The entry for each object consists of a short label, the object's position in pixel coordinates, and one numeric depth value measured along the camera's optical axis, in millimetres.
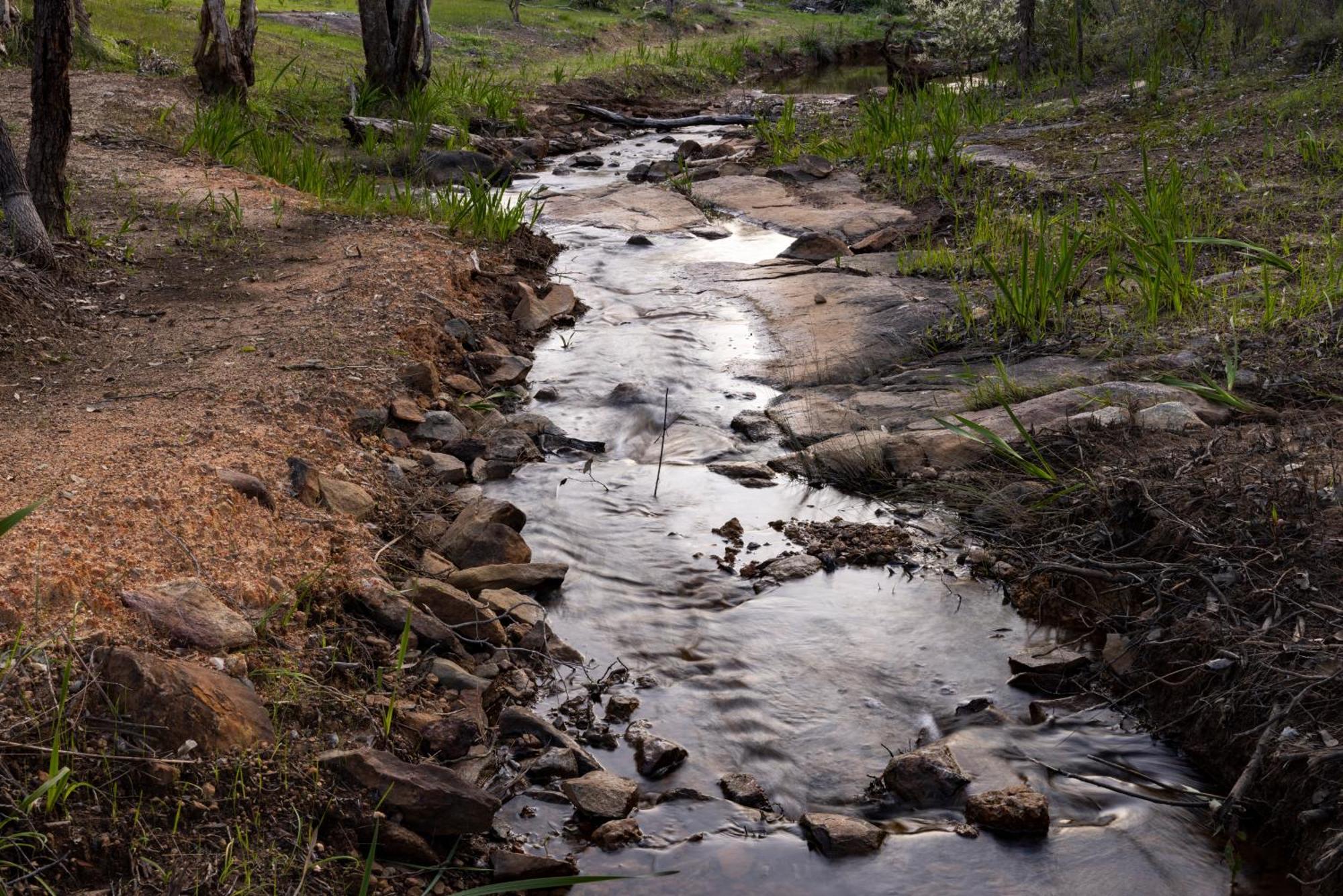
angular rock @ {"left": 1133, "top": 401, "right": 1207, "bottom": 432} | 4309
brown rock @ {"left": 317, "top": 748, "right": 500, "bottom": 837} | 2588
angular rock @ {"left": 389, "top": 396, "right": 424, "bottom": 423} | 5066
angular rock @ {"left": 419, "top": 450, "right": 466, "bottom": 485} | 4770
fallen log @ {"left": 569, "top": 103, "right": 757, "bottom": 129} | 15118
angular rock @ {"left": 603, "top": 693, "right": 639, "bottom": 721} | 3297
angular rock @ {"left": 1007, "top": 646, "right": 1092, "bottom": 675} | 3465
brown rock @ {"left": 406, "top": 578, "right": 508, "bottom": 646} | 3535
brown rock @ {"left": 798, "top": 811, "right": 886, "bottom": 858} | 2760
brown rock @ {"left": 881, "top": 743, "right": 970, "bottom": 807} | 2951
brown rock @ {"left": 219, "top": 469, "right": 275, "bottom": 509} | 3668
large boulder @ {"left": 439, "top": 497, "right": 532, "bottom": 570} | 4027
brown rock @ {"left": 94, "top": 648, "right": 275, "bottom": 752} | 2443
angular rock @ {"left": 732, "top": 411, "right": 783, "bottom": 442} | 5438
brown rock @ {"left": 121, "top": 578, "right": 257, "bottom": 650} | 2811
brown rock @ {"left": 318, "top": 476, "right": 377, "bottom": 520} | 4027
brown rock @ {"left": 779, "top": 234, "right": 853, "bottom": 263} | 8008
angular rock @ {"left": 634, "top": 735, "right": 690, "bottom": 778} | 3049
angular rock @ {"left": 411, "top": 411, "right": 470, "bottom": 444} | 5090
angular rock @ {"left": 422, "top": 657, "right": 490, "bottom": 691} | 3260
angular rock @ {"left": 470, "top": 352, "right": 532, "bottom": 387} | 5961
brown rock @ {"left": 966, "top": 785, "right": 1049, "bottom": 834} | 2812
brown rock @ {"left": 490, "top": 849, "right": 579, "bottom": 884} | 2555
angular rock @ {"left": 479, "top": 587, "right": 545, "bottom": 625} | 3701
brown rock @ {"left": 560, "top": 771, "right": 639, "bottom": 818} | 2824
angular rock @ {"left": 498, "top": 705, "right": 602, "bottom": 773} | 3092
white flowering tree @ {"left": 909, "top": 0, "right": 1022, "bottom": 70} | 15461
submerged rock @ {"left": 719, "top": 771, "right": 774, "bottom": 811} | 2963
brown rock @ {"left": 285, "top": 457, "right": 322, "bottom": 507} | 3926
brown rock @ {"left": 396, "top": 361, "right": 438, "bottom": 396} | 5395
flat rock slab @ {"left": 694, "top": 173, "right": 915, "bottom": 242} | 8766
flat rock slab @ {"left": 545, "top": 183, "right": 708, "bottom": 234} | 9664
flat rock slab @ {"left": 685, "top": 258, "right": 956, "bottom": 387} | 6039
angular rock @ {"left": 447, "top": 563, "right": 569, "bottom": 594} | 3852
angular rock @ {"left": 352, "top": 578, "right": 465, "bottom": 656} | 3412
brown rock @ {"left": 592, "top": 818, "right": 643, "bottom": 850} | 2744
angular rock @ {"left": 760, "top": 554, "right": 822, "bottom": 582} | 4172
